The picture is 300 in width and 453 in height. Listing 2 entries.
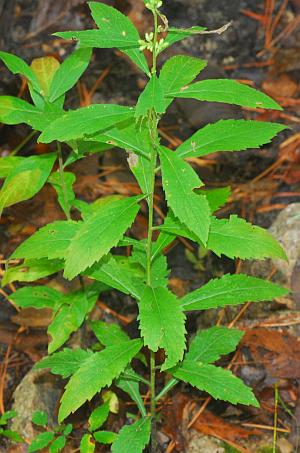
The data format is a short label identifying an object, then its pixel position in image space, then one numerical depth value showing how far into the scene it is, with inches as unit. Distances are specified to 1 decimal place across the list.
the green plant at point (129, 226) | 29.2
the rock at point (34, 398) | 36.8
